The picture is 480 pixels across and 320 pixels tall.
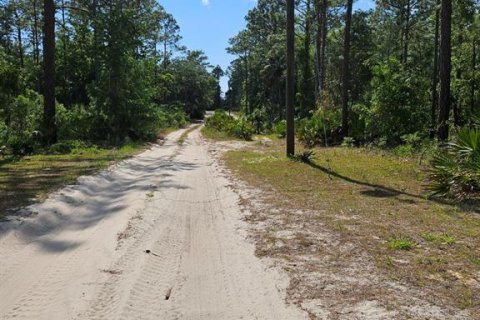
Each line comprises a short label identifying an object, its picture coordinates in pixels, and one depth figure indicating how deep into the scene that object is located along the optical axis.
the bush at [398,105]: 22.45
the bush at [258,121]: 44.31
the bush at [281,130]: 34.41
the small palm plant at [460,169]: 9.79
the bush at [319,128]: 25.36
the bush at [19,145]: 19.55
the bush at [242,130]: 35.74
